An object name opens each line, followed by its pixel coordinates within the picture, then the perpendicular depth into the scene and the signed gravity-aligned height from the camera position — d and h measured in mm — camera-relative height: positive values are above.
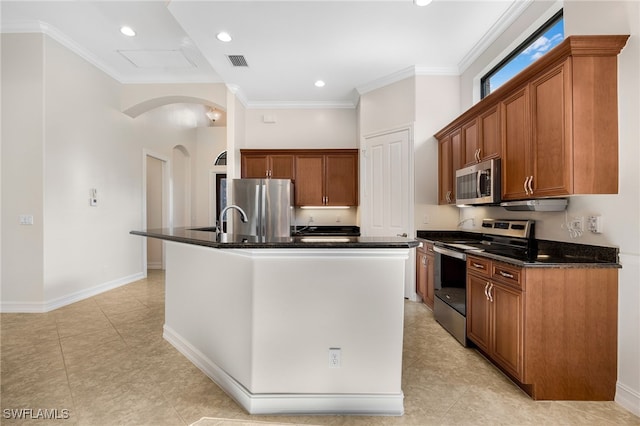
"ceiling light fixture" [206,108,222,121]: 6524 +2126
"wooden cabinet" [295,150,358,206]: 5070 +540
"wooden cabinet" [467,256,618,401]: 1933 -783
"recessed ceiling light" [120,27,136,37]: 3576 +2163
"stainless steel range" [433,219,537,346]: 2664 -434
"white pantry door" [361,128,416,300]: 4168 +330
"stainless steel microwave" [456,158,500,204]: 2713 +264
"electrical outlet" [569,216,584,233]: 2162 -100
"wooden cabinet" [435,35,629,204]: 1928 +619
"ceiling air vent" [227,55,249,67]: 3846 +1962
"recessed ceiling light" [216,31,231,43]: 3296 +1937
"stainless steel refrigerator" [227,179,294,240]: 4613 +108
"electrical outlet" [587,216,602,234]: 2013 -92
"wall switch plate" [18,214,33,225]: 3619 -89
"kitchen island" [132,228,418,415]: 1830 -718
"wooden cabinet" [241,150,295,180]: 5094 +780
